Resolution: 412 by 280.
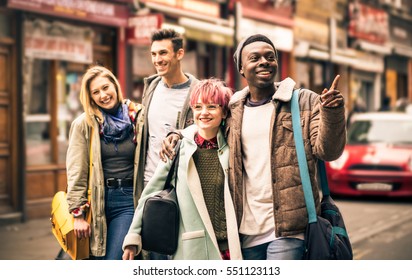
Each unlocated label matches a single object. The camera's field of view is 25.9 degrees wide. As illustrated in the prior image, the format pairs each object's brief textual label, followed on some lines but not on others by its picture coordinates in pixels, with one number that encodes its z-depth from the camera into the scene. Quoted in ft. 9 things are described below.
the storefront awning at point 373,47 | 83.92
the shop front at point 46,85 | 36.70
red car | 42.98
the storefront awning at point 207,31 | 49.85
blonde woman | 16.46
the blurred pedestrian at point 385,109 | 54.16
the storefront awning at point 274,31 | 58.23
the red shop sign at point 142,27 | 42.37
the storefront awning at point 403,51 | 97.25
